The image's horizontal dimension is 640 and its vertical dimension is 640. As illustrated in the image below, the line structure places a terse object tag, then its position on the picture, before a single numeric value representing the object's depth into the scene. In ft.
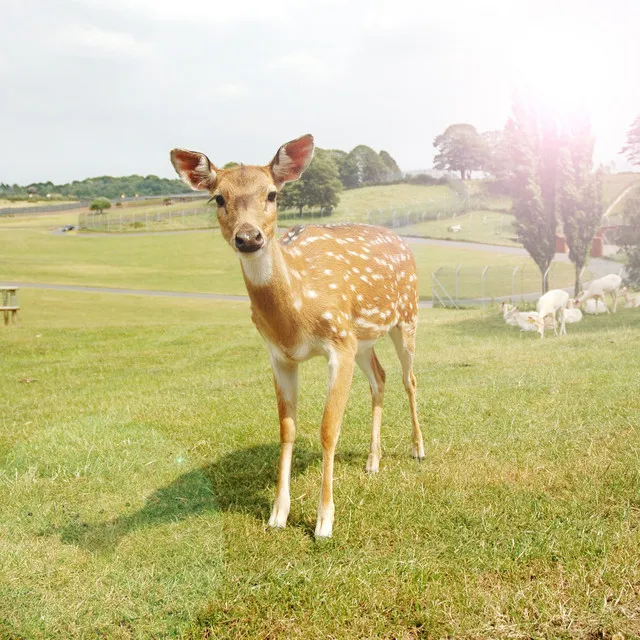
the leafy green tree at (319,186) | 134.87
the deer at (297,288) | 16.14
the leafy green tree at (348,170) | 244.63
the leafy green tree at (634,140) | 76.85
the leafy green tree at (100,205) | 295.77
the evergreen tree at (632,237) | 78.07
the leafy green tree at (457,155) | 287.48
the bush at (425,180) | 294.05
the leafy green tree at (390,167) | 305.94
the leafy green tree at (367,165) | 281.54
